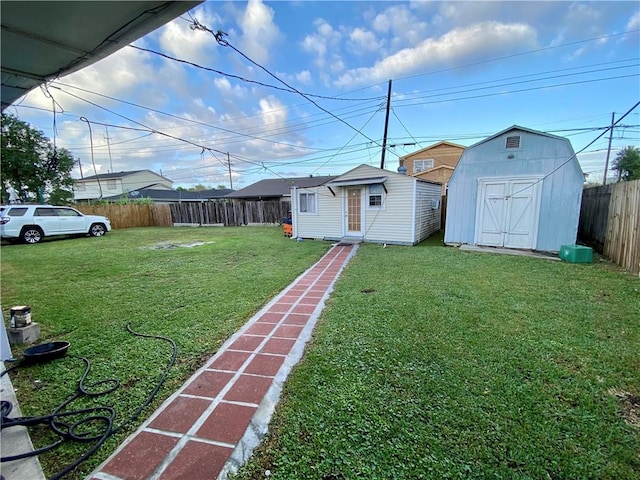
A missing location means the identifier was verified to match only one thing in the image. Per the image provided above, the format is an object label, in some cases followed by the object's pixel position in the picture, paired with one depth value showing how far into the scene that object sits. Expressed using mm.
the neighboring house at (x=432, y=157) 20453
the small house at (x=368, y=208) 8711
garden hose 1558
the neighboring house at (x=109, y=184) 35000
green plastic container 6020
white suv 9688
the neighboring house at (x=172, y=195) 27883
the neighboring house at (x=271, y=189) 20281
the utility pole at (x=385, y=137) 12719
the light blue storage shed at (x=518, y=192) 6875
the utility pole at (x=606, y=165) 18552
